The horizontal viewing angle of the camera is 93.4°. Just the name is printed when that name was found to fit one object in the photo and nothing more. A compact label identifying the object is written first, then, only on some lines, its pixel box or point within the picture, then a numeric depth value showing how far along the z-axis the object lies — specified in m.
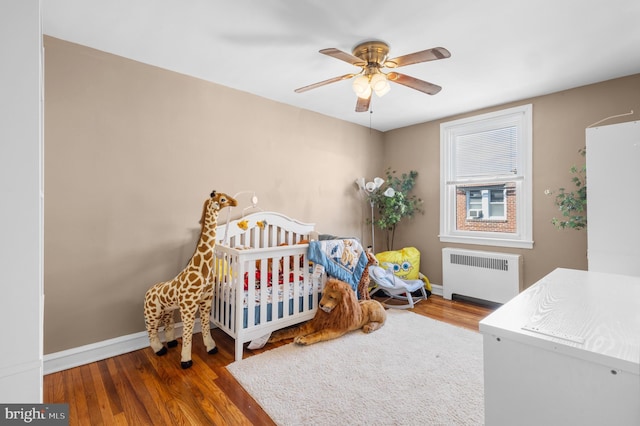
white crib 2.35
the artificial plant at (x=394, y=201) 4.18
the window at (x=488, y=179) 3.39
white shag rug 1.70
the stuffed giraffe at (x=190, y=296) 2.23
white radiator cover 3.36
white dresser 0.75
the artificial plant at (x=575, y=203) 2.85
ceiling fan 2.05
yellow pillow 3.89
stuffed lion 2.59
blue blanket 2.74
